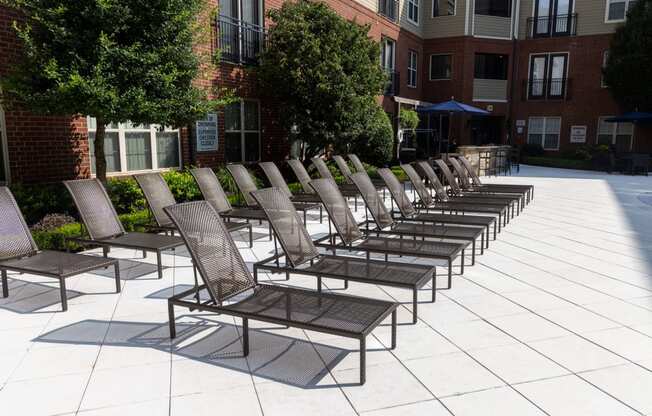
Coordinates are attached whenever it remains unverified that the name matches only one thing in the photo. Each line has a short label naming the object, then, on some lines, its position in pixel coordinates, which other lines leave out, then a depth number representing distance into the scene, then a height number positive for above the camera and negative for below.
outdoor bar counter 18.39 -0.60
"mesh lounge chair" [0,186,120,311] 4.90 -1.29
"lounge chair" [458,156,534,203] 11.26 -1.05
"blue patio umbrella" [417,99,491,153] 17.64 +1.13
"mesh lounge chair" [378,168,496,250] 6.89 -1.16
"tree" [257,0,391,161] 11.68 +1.53
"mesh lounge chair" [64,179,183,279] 5.90 -1.12
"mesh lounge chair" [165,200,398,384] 3.60 -1.29
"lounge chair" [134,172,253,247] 6.99 -0.89
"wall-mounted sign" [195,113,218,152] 11.53 +0.06
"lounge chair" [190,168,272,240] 8.05 -0.91
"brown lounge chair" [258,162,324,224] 9.47 -0.84
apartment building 24.61 +4.12
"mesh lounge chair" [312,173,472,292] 5.52 -1.21
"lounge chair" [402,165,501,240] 8.58 -1.05
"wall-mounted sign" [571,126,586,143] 27.01 +0.44
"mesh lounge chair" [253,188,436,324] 4.64 -1.25
